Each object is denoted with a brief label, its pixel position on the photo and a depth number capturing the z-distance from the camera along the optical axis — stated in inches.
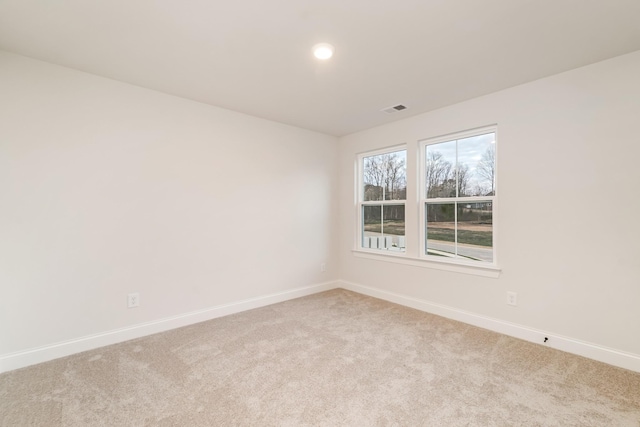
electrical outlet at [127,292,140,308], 106.1
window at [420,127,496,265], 119.3
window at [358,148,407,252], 152.0
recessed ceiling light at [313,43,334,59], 81.9
